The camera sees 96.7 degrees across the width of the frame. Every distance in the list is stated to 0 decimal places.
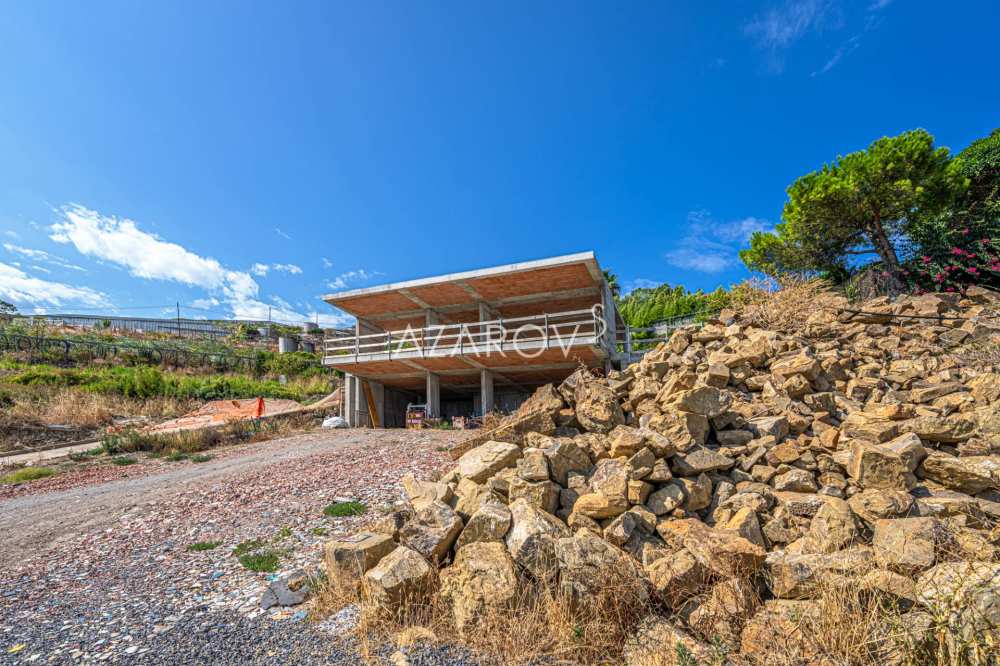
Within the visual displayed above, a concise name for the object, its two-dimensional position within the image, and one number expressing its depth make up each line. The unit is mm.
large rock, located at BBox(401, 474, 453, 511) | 4539
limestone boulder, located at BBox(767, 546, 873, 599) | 2961
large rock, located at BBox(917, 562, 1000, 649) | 2359
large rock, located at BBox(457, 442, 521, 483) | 4789
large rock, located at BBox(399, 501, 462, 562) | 3791
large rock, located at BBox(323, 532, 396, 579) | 3727
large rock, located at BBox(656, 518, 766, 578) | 3270
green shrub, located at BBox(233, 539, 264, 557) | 4770
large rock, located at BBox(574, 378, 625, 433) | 5480
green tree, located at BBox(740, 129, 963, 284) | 12297
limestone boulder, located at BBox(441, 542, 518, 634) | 3223
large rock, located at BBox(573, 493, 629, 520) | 3936
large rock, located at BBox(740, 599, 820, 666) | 2611
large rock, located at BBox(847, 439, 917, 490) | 4062
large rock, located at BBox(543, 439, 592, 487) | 4508
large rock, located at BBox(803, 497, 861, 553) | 3396
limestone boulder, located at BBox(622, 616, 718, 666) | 2717
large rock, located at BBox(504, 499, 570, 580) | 3439
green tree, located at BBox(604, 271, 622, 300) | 27764
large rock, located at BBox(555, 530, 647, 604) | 3182
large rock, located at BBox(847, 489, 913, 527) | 3609
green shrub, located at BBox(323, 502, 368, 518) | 5645
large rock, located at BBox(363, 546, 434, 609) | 3371
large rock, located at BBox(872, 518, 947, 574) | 2934
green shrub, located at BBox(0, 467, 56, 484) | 9398
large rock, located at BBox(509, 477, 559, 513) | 4160
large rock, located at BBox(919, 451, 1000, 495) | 4004
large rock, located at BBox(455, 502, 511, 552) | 3783
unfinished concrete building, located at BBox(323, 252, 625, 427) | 13672
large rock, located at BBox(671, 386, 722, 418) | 5145
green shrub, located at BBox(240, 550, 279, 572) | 4387
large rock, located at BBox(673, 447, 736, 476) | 4371
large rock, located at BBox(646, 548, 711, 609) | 3191
